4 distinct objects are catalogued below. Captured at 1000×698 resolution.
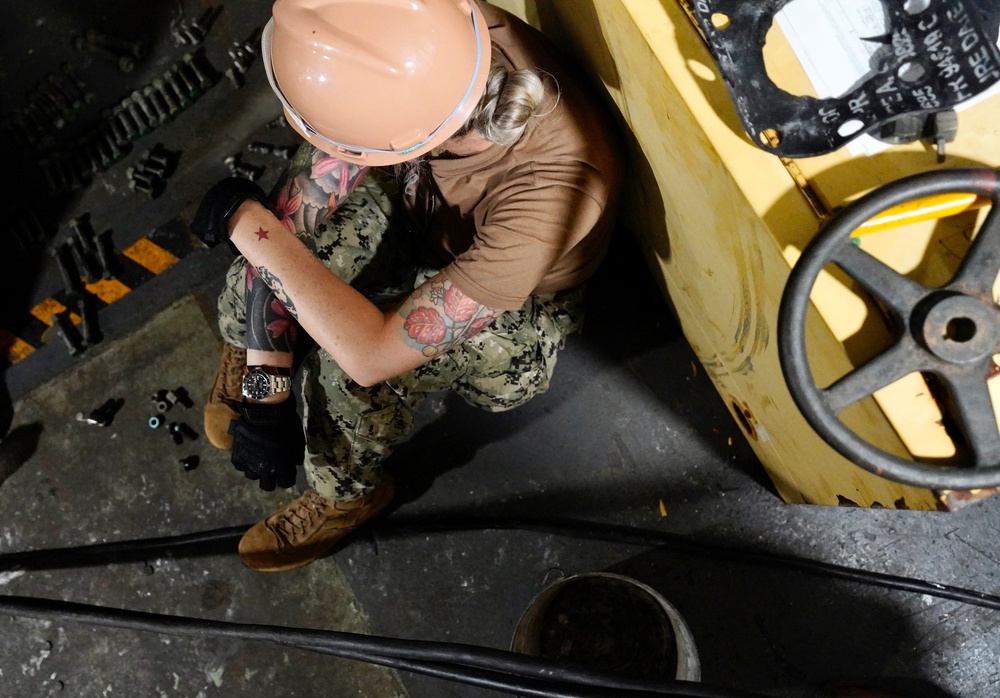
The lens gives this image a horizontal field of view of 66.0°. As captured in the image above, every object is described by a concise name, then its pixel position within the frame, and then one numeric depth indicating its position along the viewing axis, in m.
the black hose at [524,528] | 2.24
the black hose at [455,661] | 1.26
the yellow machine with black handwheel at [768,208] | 1.27
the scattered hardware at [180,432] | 2.65
